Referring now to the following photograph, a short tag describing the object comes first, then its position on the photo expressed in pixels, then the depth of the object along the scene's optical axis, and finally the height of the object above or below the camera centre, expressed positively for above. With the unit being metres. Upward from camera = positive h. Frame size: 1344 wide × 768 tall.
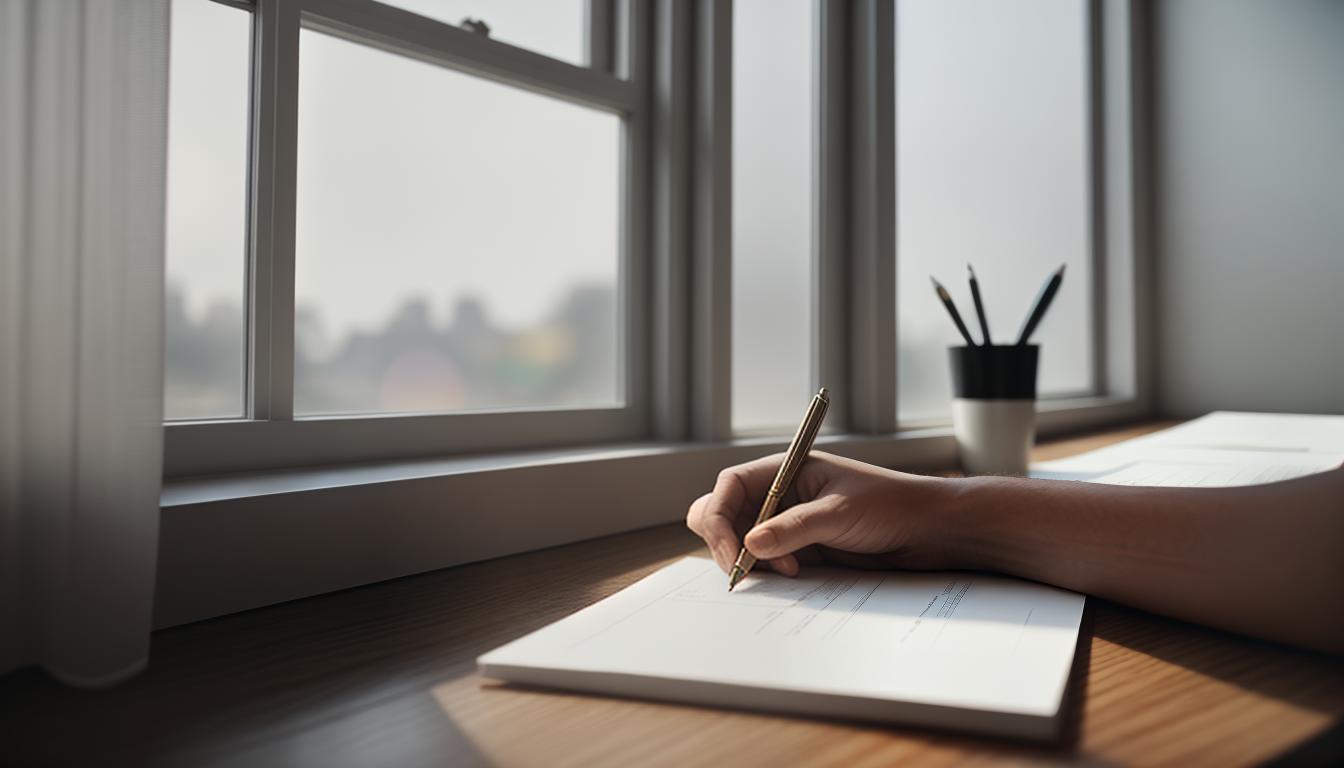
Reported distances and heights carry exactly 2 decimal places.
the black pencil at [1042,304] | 1.14 +0.13
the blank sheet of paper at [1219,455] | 0.95 -0.07
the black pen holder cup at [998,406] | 1.14 -0.01
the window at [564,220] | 0.77 +0.22
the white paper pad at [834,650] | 0.41 -0.14
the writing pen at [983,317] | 1.12 +0.11
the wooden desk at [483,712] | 0.39 -0.16
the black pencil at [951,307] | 1.11 +0.12
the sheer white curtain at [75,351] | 0.45 +0.03
